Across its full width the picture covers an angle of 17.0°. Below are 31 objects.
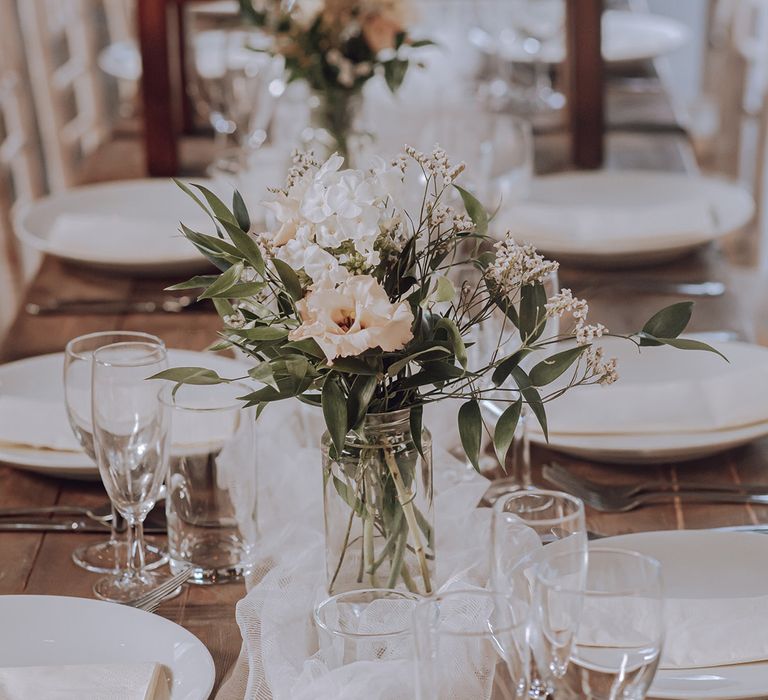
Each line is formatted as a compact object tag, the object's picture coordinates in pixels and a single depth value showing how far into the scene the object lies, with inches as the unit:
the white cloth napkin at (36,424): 96.4
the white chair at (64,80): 280.0
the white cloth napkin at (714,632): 80.6
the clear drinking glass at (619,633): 72.3
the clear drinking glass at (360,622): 79.3
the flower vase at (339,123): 129.4
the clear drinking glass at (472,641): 73.5
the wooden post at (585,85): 148.8
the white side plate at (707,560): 84.8
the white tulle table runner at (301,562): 78.4
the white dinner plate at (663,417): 96.5
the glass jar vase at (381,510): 81.2
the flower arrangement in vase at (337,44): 125.7
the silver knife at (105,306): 115.6
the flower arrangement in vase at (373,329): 78.0
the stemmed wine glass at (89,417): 88.6
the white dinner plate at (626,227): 121.2
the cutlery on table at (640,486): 93.9
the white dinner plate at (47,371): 102.9
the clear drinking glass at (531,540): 76.2
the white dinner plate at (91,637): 81.8
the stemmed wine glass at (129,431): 86.2
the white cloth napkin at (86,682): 79.1
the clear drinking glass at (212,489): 87.5
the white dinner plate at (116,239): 120.6
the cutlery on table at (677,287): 116.6
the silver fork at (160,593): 85.7
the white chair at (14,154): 260.1
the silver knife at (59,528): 91.9
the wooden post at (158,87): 141.0
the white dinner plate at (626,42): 190.1
